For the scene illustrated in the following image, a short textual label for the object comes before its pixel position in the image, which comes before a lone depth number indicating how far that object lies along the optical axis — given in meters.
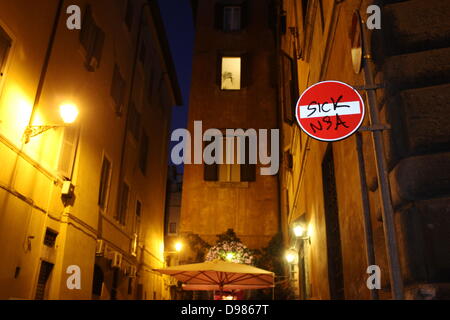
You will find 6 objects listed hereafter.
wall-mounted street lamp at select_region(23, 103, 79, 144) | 7.86
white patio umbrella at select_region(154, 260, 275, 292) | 8.88
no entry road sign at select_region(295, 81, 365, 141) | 3.62
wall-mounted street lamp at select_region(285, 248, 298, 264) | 13.14
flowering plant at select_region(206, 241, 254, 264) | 15.42
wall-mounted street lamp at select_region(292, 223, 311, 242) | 10.29
